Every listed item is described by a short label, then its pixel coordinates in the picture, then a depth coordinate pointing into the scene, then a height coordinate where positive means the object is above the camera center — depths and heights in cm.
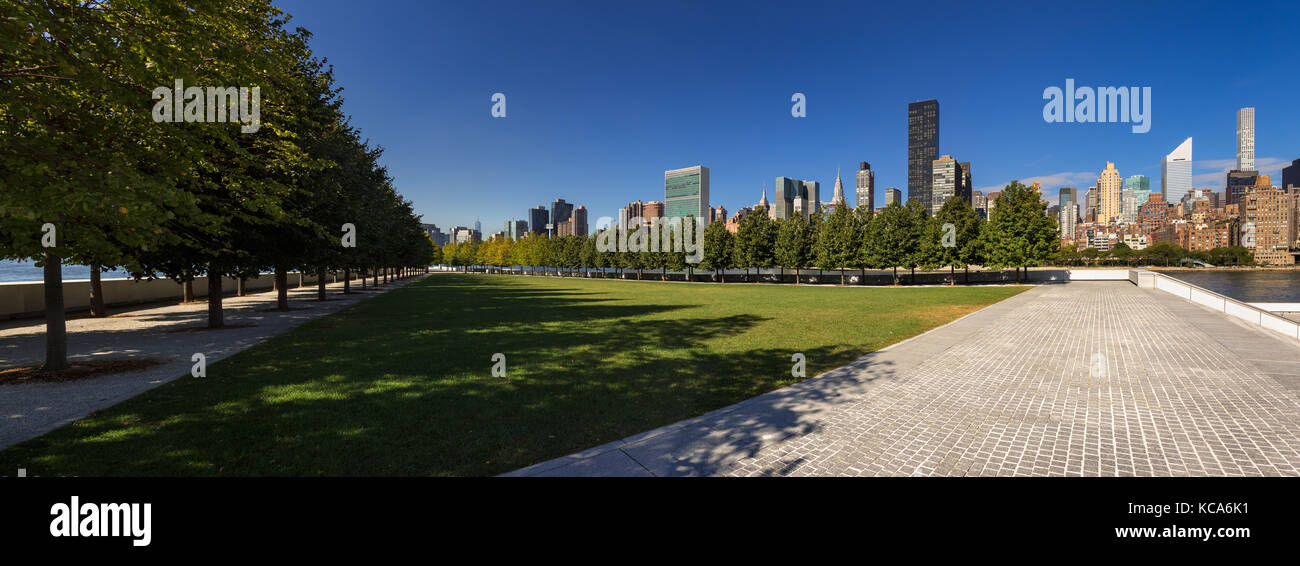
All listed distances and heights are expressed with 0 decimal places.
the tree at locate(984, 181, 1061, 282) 4706 +356
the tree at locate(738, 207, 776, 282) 6128 +400
